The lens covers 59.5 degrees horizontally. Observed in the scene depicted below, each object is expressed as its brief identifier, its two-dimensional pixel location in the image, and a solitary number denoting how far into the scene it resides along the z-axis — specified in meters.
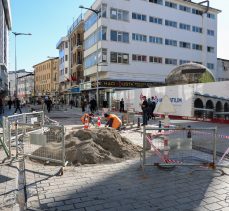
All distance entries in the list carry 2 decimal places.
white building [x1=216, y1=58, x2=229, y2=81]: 37.90
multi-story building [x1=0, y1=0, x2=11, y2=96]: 40.07
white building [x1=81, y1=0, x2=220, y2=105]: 28.20
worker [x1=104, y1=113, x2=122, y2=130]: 8.94
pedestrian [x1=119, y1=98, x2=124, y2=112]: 22.77
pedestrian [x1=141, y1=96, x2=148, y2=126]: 11.55
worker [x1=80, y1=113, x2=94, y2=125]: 10.71
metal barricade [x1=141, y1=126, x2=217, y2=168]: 4.76
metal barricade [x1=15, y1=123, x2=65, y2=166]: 5.22
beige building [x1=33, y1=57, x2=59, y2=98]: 59.62
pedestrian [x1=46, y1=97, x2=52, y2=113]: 23.44
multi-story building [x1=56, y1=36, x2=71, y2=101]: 45.59
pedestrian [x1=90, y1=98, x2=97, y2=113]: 20.25
